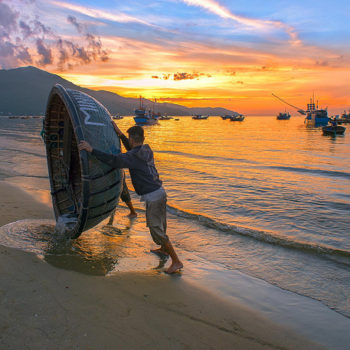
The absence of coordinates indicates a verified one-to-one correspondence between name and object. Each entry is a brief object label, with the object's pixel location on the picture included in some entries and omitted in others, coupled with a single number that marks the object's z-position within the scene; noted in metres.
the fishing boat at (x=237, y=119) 144.16
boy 3.97
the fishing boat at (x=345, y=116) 103.04
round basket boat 4.23
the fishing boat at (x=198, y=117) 172.00
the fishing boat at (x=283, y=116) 153.12
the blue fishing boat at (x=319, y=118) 83.06
